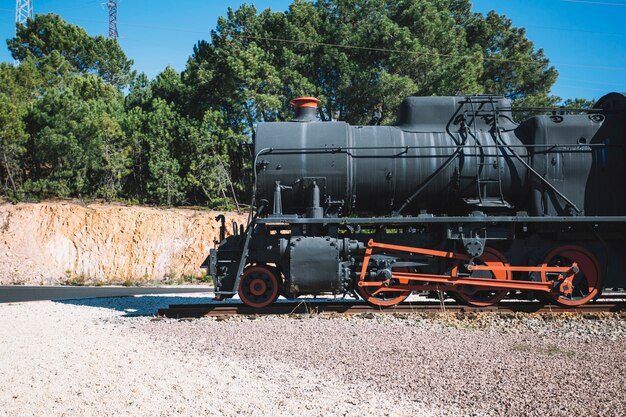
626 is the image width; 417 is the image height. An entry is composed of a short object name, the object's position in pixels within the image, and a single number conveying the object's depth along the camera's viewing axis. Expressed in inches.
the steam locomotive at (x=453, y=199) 342.0
